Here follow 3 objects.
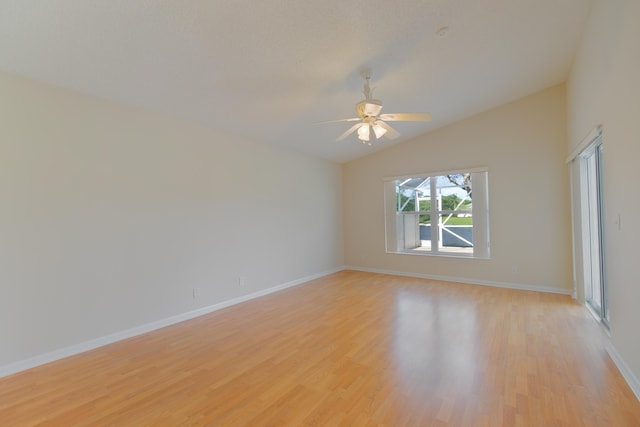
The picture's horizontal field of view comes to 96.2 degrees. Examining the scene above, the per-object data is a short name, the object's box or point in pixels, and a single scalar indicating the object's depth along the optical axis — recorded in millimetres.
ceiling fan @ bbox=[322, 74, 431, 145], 2816
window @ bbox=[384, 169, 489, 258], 5035
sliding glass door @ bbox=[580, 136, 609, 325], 3006
